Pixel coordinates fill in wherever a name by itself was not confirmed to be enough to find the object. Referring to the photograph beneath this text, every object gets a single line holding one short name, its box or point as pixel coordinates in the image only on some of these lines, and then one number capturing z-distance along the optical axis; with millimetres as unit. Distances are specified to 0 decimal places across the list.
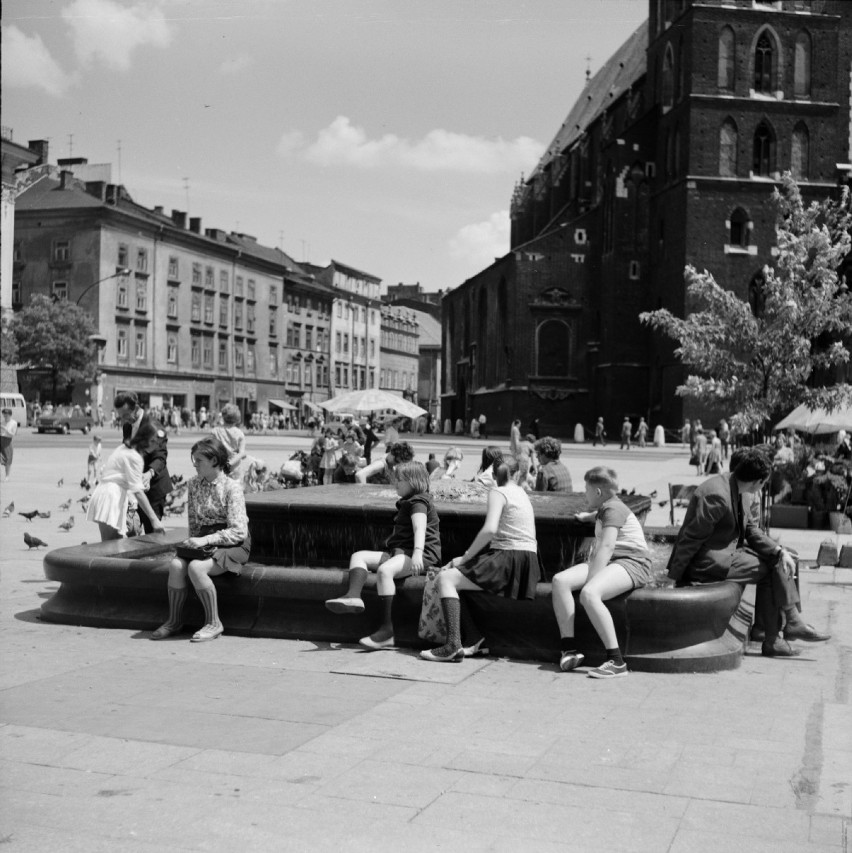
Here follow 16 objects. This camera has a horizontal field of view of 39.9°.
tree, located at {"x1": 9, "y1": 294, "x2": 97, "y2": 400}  62656
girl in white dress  10312
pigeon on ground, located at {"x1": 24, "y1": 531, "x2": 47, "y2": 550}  12625
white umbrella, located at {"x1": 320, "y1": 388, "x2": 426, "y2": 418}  30922
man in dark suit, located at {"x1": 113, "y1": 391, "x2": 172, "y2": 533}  10586
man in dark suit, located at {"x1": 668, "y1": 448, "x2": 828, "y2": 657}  8031
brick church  52875
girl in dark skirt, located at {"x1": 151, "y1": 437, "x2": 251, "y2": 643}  8406
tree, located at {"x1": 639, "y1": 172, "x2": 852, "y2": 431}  17969
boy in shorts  7488
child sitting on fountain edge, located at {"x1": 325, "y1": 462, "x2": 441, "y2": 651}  8188
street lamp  64375
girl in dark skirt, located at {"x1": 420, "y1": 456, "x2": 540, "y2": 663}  7867
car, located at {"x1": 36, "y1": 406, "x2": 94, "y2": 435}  55531
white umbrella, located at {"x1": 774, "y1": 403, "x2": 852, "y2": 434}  20234
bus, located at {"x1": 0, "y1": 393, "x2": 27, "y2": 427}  46125
